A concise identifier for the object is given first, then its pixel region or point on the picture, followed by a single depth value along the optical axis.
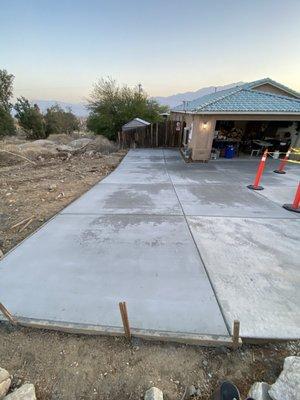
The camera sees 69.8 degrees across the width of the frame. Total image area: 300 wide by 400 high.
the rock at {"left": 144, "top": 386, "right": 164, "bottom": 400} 1.82
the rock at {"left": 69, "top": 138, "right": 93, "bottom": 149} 15.59
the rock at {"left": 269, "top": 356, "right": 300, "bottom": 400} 1.75
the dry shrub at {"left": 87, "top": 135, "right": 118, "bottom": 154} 14.37
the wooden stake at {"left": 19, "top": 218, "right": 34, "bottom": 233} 4.56
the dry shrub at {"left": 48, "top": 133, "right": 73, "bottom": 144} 19.37
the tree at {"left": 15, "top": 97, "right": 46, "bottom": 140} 24.73
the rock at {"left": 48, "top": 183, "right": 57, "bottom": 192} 7.03
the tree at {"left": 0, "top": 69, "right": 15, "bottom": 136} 23.02
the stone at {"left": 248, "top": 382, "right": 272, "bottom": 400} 1.80
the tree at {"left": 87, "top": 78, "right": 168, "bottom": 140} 16.89
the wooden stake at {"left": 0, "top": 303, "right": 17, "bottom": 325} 2.39
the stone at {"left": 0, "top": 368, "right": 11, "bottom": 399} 1.88
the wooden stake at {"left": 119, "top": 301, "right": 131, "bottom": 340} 2.13
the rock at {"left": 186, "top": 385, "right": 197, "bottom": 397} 1.92
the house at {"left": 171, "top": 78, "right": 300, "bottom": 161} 9.97
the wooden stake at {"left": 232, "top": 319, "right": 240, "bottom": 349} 2.09
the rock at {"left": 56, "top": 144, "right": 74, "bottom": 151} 13.85
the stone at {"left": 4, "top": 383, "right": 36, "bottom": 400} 1.82
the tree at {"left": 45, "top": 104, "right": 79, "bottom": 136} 28.39
